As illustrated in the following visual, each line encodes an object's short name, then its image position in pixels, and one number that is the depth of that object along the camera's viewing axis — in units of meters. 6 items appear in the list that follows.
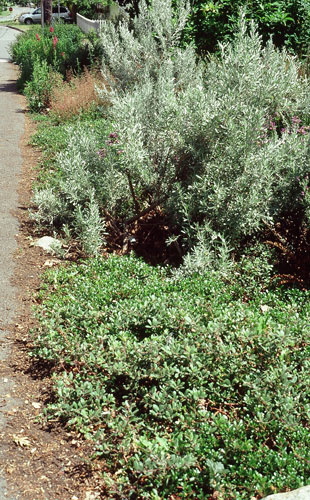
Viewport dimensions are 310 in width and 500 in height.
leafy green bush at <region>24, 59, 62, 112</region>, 13.43
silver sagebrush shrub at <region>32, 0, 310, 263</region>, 4.84
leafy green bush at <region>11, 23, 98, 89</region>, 15.57
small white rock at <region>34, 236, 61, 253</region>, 5.63
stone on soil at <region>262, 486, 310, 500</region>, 2.33
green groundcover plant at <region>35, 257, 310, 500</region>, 2.70
